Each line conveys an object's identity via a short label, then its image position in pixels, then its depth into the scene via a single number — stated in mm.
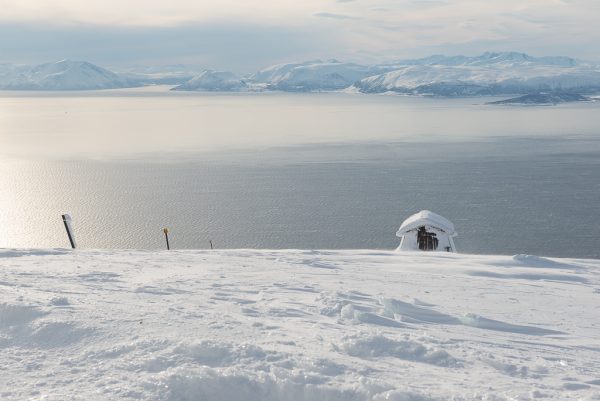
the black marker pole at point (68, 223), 22891
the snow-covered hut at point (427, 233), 31734
